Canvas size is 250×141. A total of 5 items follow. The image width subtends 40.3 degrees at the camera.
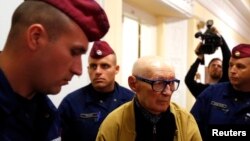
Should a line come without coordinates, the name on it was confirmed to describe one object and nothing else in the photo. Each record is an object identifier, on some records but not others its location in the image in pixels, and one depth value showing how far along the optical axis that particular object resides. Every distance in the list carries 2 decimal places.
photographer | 2.83
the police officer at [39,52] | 0.84
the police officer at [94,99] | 1.96
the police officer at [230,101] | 2.18
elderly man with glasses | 1.57
